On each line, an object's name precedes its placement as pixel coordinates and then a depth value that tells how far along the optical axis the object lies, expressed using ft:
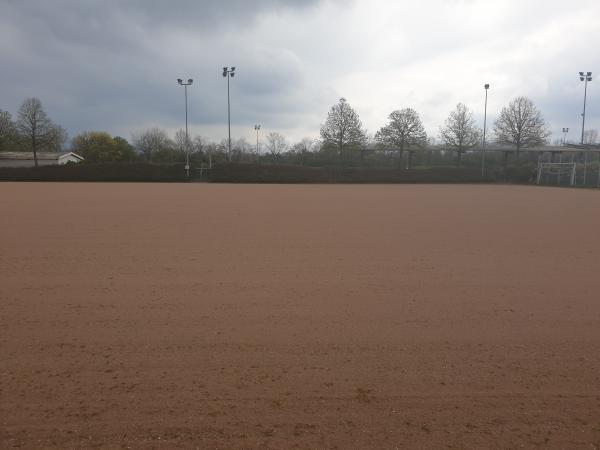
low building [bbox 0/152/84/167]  224.94
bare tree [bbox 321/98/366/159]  195.11
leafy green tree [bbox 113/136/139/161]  252.62
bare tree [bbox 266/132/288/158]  232.94
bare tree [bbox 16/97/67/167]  207.72
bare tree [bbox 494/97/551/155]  191.62
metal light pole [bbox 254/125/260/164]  237.41
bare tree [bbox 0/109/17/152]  231.91
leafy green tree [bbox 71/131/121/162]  249.14
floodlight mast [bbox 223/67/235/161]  175.32
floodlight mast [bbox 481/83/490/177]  179.41
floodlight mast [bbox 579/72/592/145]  185.98
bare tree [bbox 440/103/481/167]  198.90
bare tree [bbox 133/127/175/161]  276.62
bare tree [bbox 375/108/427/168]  193.67
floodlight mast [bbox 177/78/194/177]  177.60
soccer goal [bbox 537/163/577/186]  169.99
